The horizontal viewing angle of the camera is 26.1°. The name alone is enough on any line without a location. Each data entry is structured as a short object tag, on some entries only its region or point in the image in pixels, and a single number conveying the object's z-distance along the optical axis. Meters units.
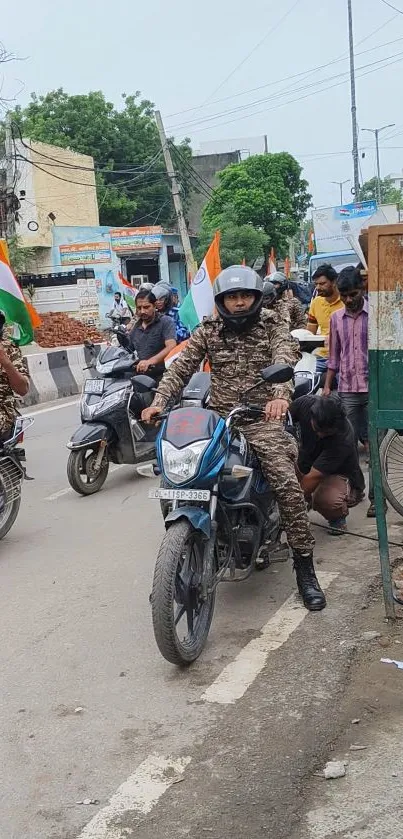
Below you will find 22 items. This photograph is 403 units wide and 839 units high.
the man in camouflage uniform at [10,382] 5.57
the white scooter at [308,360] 6.61
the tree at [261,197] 41.50
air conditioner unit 39.06
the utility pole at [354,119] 39.88
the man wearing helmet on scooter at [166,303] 8.45
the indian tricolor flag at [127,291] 16.95
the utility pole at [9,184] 28.68
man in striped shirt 5.92
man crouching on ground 5.39
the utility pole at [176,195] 27.65
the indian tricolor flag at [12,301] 6.38
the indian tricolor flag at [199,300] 8.25
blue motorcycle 3.57
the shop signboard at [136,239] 36.94
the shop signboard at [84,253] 34.59
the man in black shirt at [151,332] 7.75
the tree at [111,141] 45.41
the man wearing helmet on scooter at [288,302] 8.33
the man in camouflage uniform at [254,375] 4.24
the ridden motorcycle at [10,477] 5.64
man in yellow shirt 7.46
